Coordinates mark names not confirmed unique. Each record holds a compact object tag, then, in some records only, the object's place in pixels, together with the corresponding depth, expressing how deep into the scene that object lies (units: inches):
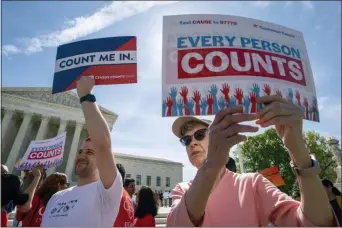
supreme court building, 1433.3
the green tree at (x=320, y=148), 1477.6
